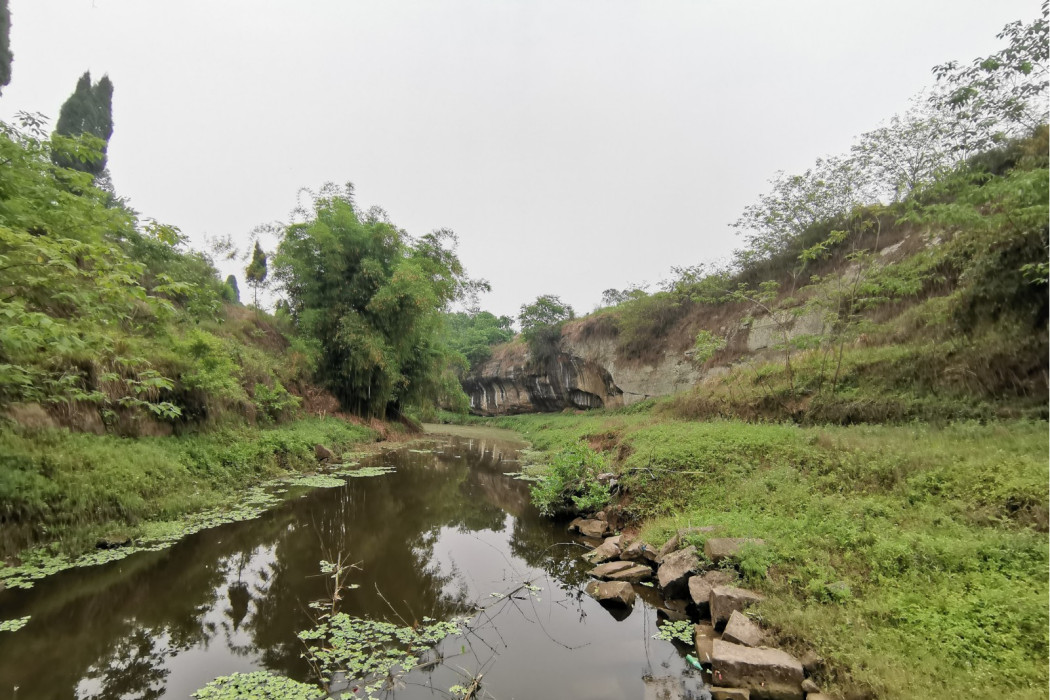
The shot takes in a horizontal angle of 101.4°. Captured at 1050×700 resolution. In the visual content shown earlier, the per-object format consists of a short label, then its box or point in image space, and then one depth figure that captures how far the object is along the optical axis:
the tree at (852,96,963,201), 12.73
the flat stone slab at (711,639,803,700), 3.05
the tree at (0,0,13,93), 21.65
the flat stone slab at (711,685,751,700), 3.04
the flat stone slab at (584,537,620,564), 5.84
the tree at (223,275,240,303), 16.61
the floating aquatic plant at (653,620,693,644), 3.99
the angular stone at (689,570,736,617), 4.30
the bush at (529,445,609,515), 7.85
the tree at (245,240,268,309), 22.16
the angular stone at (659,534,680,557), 5.36
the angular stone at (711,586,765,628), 3.94
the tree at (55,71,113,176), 23.78
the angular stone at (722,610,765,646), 3.45
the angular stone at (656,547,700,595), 4.68
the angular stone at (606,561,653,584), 5.18
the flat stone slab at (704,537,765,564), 4.64
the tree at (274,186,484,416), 15.49
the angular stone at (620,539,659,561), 5.47
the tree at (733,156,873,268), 15.09
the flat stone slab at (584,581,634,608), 4.66
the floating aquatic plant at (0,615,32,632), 3.51
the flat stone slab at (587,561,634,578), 5.30
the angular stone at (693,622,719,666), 3.62
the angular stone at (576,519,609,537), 7.00
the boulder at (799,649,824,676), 3.16
